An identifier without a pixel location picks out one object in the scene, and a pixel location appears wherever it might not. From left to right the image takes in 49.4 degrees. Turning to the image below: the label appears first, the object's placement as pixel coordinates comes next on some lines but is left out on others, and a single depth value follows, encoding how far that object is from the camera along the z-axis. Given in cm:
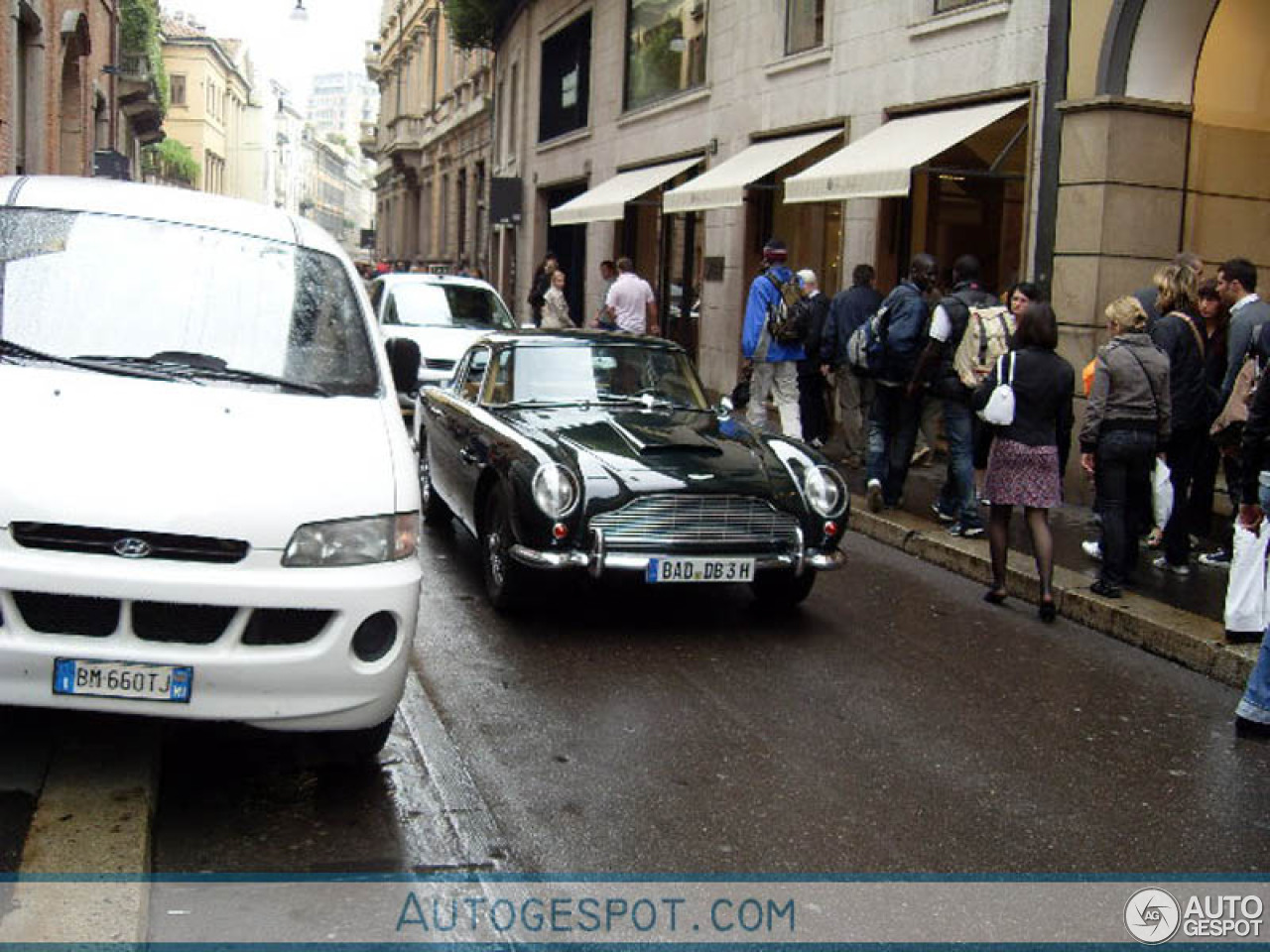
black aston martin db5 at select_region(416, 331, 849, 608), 675
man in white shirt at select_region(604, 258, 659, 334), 1792
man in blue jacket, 1224
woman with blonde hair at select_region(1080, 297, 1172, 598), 767
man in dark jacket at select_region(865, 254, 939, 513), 1019
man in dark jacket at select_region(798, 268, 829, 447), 1291
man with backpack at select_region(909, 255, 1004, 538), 950
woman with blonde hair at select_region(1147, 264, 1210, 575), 845
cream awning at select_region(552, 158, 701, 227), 2088
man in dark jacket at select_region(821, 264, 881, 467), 1228
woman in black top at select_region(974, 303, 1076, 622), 766
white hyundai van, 397
